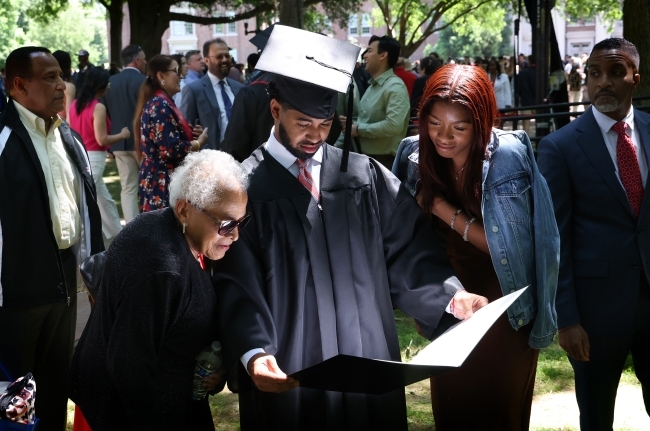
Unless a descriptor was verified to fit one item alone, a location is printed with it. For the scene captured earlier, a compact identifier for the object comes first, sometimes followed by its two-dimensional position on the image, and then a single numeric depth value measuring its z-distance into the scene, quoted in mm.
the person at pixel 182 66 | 10748
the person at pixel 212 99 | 7383
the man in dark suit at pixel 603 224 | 3527
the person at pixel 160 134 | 6594
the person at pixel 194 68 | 10820
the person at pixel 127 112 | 9500
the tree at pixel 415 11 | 34312
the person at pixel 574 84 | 22825
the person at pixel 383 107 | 7043
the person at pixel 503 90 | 16688
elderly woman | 2672
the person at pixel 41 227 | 3645
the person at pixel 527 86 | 14203
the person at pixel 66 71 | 9633
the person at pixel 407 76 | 11119
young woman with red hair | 3064
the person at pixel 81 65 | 17297
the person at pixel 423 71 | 10625
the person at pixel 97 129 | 8641
